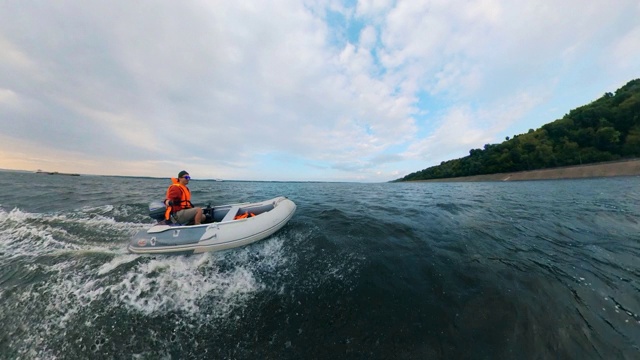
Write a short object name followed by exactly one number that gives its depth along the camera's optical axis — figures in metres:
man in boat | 6.65
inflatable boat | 5.51
